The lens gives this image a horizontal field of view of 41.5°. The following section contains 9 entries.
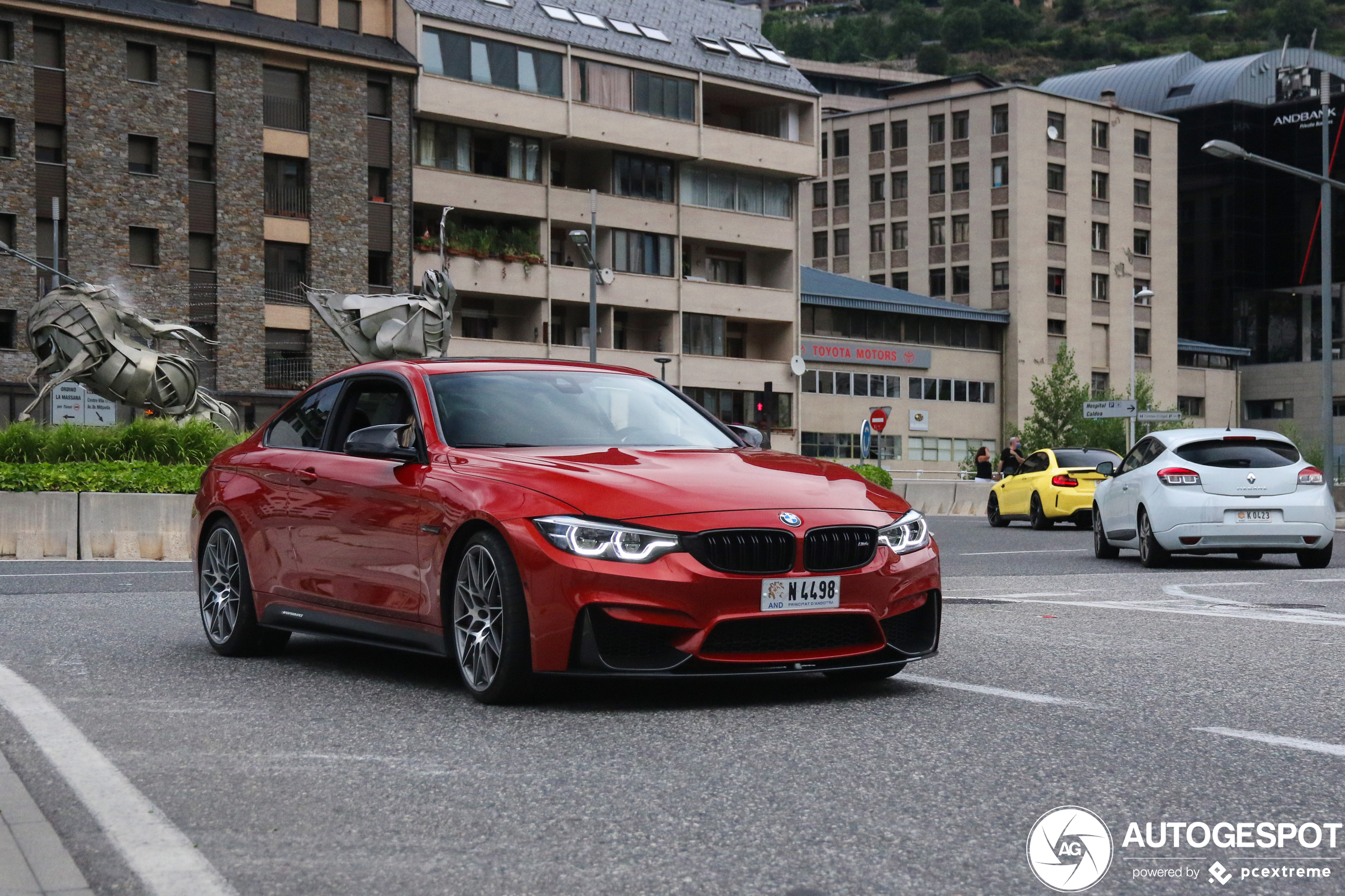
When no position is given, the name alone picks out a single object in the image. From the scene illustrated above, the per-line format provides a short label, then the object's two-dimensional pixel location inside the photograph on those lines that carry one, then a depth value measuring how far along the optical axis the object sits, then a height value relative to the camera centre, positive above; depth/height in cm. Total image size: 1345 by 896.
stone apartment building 5075 +857
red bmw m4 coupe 657 -36
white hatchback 1702 -50
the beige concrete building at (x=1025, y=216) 8994 +1226
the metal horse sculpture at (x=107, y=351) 2794 +154
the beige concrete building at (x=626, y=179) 6006 +981
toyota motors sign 7988 +439
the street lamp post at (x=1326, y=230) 3238 +430
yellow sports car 2923 -70
